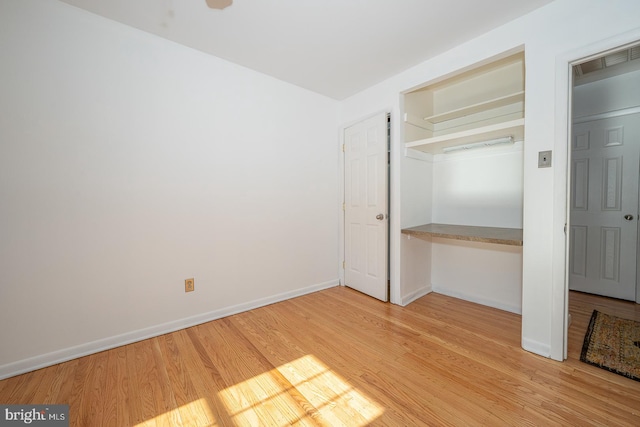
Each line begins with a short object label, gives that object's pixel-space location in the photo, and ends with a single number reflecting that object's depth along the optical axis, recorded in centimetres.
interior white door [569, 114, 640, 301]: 288
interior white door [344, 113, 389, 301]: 293
